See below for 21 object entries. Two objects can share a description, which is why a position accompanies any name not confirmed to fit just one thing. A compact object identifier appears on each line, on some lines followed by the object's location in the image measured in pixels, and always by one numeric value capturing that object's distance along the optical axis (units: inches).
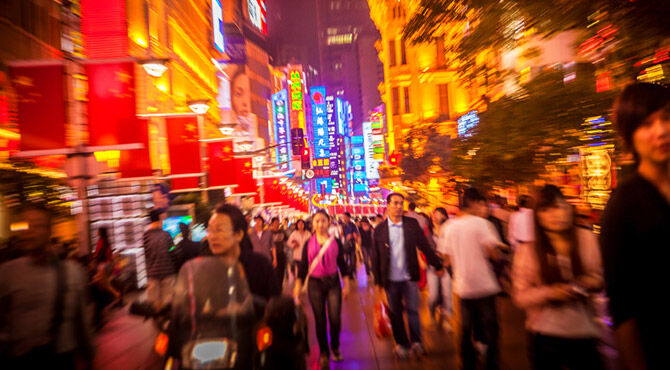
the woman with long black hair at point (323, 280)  202.4
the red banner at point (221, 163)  565.0
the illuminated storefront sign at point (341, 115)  4899.1
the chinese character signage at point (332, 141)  4008.4
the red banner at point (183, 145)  424.8
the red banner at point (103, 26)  330.0
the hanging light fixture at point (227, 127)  588.1
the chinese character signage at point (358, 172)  3182.1
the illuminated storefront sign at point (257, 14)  2277.3
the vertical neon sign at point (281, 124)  2671.3
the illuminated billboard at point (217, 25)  1206.9
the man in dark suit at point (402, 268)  196.2
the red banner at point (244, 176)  644.7
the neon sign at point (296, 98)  2989.7
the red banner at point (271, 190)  995.9
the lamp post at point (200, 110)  435.5
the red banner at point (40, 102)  249.4
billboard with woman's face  1407.5
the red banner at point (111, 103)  266.7
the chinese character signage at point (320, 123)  3834.4
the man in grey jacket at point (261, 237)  327.1
